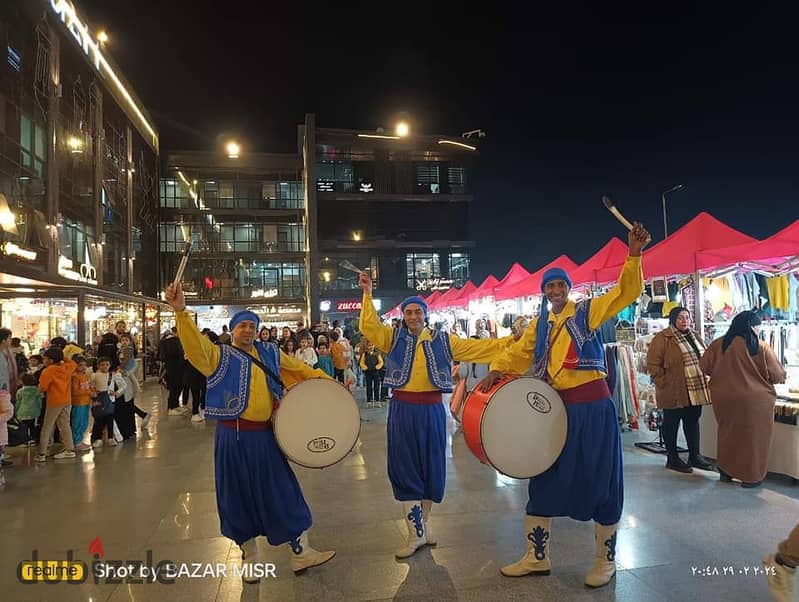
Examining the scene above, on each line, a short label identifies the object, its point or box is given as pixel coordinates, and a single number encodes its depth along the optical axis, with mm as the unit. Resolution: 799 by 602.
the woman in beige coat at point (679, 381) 5422
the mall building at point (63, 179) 12758
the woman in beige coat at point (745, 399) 4711
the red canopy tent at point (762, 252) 5246
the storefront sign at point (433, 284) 34562
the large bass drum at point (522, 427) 3061
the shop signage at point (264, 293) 33531
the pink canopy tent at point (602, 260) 8000
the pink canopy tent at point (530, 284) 9633
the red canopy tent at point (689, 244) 6301
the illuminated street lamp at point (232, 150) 33875
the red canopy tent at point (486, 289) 12589
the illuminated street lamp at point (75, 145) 16250
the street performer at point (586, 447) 3023
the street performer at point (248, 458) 3133
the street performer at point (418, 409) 3535
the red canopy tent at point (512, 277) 11508
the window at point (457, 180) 36781
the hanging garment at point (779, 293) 7059
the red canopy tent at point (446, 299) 17038
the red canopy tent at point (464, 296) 14894
